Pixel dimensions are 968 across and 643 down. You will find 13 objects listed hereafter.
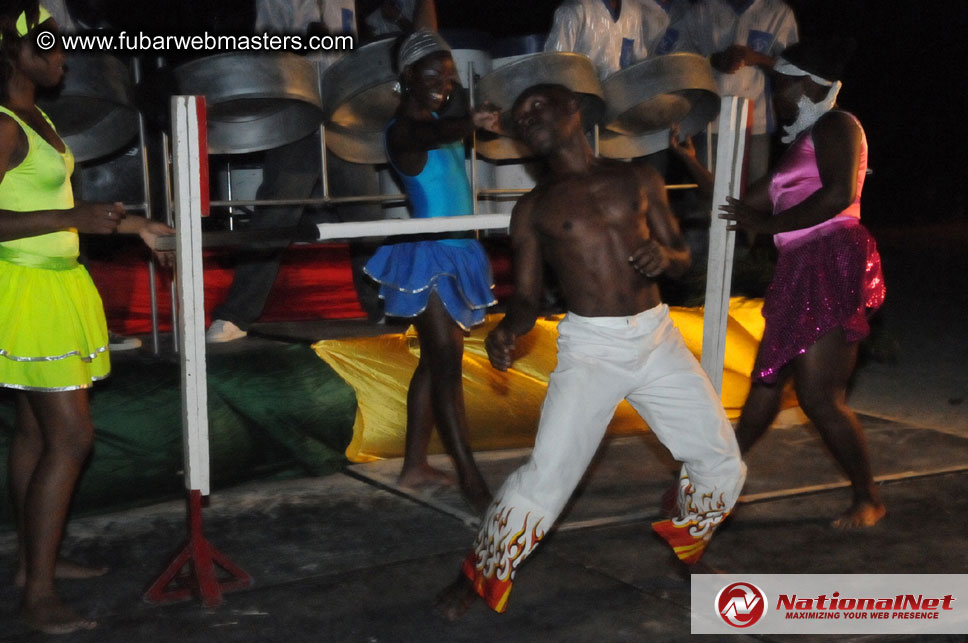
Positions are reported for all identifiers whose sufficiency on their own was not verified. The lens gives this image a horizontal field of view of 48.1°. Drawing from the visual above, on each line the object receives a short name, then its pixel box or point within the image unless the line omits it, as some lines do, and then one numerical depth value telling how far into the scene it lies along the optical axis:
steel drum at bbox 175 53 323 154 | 3.75
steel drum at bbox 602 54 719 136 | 4.39
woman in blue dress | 3.74
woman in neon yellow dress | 2.73
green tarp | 3.91
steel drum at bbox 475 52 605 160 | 4.16
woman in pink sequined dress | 3.49
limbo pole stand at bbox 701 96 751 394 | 3.37
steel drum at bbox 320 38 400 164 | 3.91
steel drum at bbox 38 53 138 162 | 3.77
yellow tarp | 4.53
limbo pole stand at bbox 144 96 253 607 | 2.82
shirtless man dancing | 2.77
